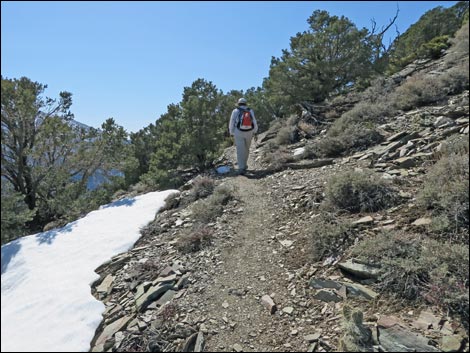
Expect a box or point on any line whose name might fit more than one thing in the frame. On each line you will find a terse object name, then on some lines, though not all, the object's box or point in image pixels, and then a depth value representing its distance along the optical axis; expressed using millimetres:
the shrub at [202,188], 8488
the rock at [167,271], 5105
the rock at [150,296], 4449
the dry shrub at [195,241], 5801
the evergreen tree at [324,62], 15875
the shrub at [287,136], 12188
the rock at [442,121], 7771
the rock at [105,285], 4900
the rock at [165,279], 4901
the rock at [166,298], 4484
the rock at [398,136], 8281
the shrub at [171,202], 8305
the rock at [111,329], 3818
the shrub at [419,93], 10266
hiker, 10086
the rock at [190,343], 3664
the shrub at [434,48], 17503
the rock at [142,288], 4703
